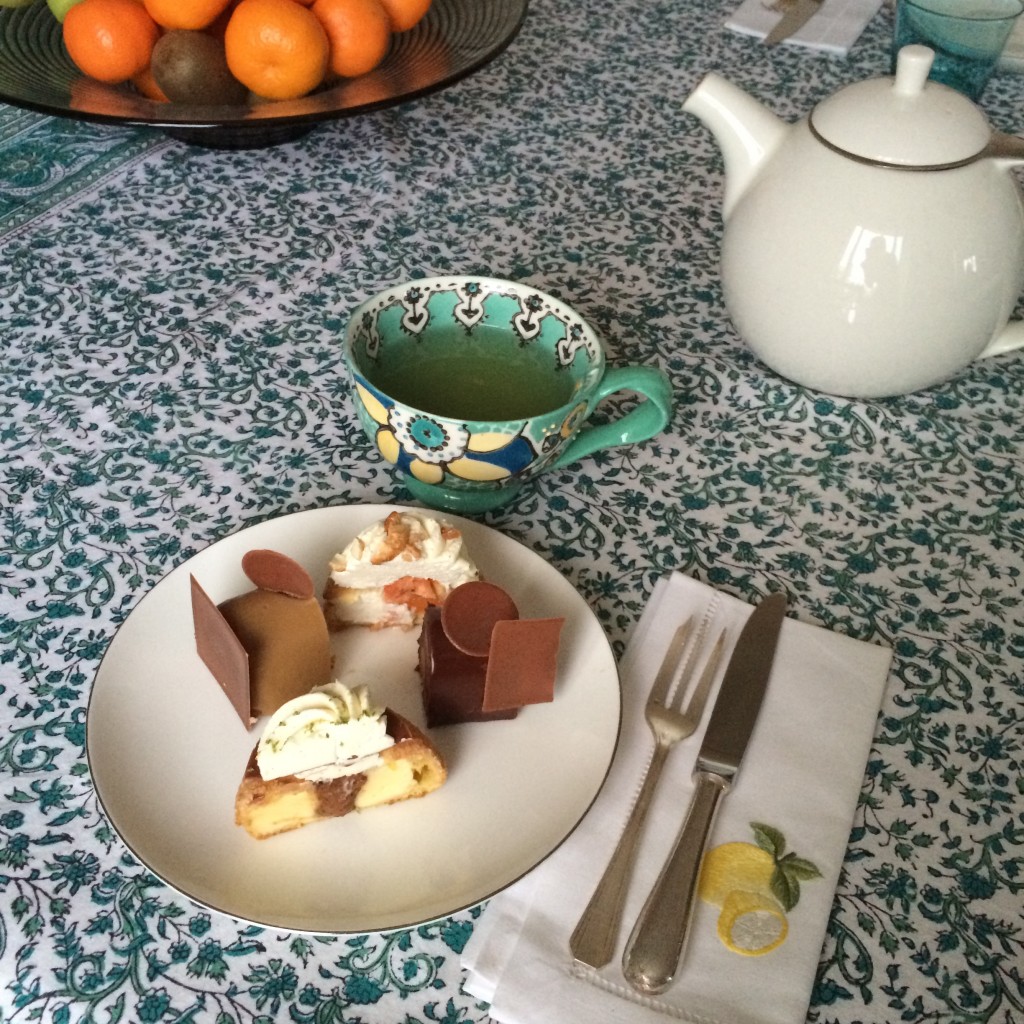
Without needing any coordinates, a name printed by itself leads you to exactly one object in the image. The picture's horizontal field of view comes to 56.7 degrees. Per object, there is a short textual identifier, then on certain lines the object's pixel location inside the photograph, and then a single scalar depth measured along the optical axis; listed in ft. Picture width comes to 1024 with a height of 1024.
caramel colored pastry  1.73
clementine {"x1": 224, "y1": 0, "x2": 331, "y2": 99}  2.83
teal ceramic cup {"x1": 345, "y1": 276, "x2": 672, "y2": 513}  2.06
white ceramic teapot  2.16
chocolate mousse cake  1.71
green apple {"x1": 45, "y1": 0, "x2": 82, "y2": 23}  3.14
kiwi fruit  2.89
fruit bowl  2.88
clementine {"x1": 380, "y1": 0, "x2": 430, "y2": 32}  3.22
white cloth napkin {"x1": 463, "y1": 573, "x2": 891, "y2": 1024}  1.53
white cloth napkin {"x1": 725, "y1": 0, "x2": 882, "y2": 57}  4.33
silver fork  1.57
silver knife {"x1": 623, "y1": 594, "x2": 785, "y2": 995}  1.55
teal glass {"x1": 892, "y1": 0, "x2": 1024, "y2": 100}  3.62
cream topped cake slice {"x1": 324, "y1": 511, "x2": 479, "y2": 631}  1.87
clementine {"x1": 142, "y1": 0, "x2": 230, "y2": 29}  2.88
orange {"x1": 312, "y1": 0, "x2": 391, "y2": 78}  3.00
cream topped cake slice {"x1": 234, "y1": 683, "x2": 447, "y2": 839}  1.59
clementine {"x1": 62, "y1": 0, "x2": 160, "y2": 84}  2.89
